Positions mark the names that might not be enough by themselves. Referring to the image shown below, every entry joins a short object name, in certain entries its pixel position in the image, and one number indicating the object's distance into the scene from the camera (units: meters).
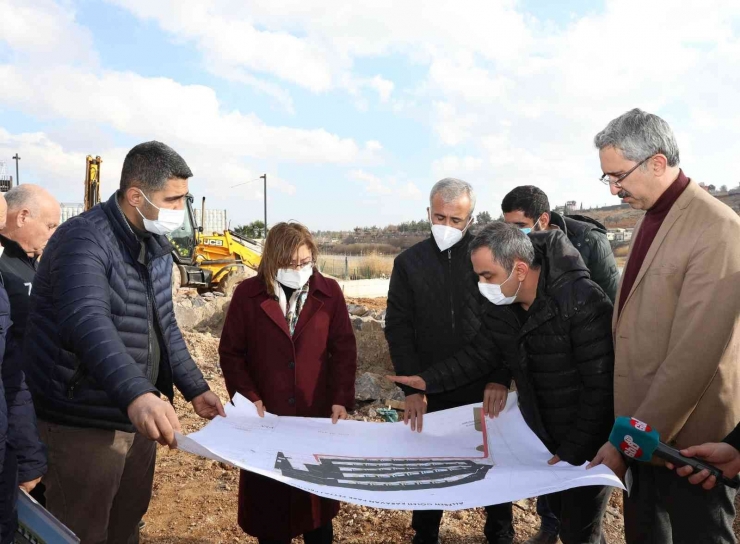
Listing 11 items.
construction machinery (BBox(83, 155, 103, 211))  16.09
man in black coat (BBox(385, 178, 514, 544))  3.39
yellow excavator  15.33
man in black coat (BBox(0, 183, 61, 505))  3.35
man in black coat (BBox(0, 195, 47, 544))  2.02
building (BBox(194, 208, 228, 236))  42.00
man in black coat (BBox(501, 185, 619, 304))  4.17
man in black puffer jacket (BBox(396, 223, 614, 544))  2.39
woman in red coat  2.91
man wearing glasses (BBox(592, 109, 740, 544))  2.00
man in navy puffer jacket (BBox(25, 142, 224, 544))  2.13
